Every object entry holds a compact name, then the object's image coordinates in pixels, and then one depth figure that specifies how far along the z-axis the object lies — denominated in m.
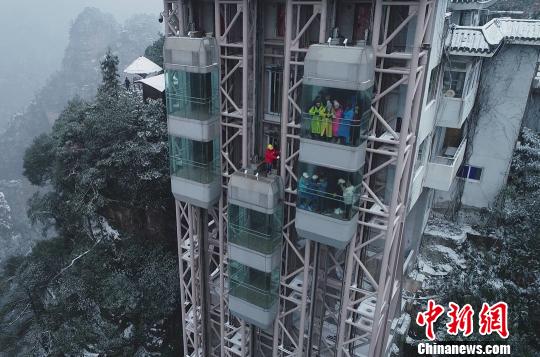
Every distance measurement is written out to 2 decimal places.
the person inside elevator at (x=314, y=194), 11.58
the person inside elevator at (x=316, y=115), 10.79
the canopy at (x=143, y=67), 33.31
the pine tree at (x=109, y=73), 31.09
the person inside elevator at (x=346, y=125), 10.45
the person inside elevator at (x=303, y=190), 11.72
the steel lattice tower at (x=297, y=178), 11.00
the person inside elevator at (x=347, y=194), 11.11
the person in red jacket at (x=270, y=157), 12.96
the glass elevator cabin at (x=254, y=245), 12.61
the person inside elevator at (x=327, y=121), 10.67
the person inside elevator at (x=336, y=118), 10.58
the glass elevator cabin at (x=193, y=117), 12.44
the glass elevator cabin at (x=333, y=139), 10.20
